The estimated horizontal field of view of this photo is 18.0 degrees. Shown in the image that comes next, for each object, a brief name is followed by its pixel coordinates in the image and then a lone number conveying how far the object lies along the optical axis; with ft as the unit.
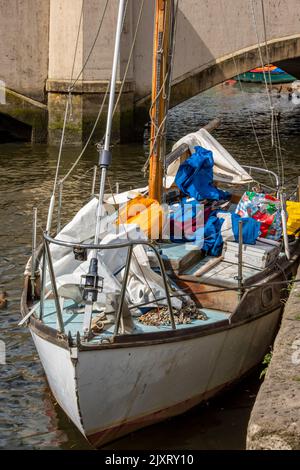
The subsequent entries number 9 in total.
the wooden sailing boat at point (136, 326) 34.22
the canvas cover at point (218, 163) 51.80
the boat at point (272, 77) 172.04
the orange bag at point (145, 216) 43.34
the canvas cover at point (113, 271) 37.24
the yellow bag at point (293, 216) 47.42
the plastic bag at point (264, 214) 45.52
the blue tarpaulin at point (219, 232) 43.04
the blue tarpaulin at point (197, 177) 47.50
